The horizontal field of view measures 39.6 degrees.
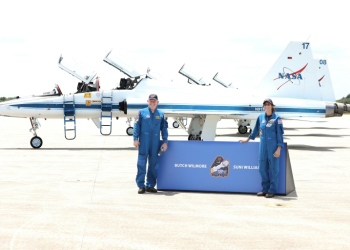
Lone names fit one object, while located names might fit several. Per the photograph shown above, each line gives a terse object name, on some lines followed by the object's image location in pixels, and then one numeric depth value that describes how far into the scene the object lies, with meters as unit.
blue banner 9.34
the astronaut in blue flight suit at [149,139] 9.30
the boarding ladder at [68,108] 19.16
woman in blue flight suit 8.95
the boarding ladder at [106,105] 19.41
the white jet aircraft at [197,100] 19.19
